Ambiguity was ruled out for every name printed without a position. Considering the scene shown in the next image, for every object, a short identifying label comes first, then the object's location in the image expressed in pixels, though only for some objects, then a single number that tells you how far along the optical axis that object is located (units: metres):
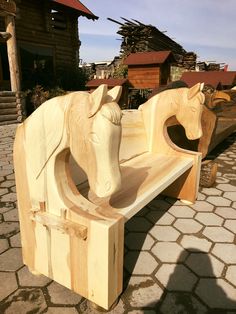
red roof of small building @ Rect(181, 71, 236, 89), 11.07
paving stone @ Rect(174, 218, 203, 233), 2.80
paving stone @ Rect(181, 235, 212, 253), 2.51
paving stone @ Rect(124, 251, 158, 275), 2.20
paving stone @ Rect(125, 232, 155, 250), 2.52
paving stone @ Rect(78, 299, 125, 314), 1.81
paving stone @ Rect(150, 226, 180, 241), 2.65
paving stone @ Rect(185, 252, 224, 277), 2.19
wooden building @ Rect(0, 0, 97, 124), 9.79
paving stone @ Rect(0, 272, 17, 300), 1.96
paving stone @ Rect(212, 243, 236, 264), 2.35
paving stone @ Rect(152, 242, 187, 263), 2.36
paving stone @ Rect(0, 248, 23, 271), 2.22
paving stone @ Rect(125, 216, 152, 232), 2.84
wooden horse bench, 1.38
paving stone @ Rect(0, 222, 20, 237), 2.71
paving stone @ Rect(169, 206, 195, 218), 3.11
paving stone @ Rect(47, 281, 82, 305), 1.89
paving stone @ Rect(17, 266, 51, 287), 2.05
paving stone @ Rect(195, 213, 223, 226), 2.94
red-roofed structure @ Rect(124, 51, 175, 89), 12.05
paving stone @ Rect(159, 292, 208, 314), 1.83
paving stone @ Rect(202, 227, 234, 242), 2.65
